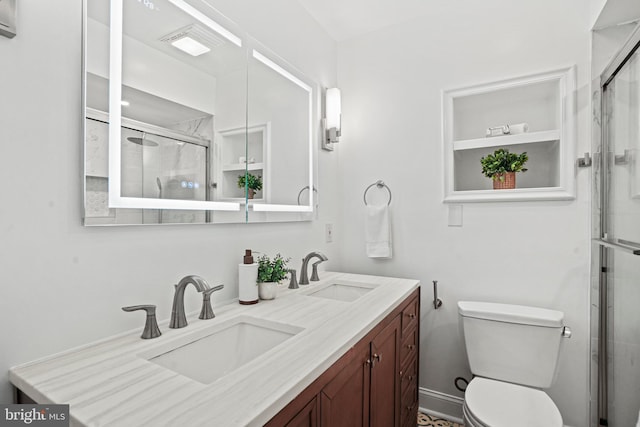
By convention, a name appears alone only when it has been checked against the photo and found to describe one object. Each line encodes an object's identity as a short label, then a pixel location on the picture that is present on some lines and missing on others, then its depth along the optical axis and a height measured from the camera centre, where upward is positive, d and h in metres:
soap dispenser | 1.37 -0.30
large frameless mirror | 0.98 +0.35
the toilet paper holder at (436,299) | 2.00 -0.52
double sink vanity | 0.67 -0.39
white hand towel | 2.13 -0.12
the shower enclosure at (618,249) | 1.31 -0.15
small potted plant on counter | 1.44 -0.28
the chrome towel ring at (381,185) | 2.21 +0.19
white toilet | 1.40 -0.73
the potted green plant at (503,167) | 1.84 +0.26
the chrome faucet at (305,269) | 1.79 -0.30
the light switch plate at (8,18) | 0.78 +0.46
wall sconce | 2.17 +0.62
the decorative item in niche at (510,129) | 1.85 +0.48
